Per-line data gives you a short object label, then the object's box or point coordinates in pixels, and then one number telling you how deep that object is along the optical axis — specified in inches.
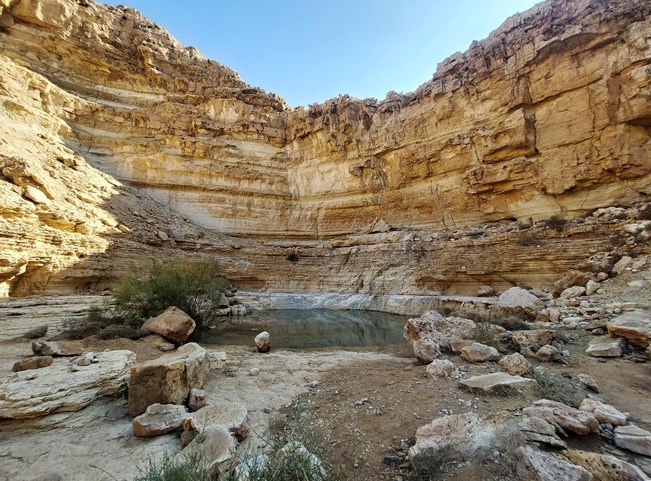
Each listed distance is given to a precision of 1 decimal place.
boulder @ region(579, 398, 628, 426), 107.4
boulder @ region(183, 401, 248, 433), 112.3
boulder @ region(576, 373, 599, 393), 147.3
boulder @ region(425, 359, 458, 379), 180.5
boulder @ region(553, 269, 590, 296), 407.8
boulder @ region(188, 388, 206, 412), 139.3
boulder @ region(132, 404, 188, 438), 112.4
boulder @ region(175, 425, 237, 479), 86.5
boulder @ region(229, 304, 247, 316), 583.5
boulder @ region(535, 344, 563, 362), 197.8
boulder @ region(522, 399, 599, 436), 100.3
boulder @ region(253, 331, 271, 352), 283.3
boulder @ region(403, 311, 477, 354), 254.5
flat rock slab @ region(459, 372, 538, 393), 142.8
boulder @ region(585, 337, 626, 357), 197.5
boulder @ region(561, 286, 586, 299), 378.9
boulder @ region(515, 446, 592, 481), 73.1
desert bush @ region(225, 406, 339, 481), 76.9
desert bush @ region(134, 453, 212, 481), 72.1
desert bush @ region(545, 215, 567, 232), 535.2
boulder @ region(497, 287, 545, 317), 350.6
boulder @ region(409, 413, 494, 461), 94.9
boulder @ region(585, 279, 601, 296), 369.1
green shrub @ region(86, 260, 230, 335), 313.1
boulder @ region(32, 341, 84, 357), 189.5
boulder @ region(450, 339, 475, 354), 229.0
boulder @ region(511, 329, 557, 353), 222.1
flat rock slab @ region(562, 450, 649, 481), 73.8
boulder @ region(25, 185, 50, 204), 482.0
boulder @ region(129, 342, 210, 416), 131.2
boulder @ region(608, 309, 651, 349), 198.5
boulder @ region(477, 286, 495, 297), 553.3
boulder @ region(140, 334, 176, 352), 251.6
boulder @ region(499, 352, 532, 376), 166.2
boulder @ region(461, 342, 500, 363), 201.2
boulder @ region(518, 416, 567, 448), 92.0
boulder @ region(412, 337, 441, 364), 223.3
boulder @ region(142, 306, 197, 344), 275.3
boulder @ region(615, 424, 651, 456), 91.5
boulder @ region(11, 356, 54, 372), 153.8
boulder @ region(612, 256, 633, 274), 381.7
